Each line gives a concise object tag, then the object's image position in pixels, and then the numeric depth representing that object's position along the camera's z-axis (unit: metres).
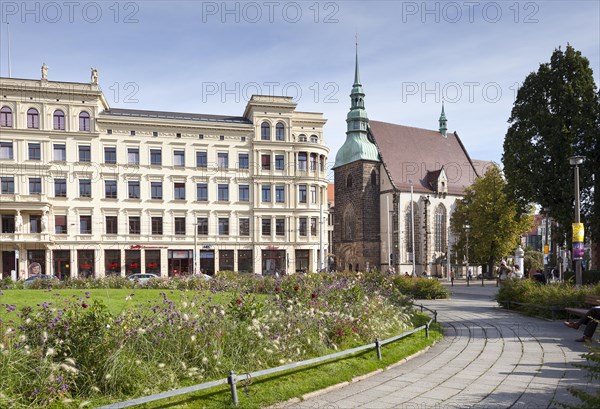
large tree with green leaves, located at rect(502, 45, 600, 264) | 31.44
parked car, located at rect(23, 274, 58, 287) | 27.91
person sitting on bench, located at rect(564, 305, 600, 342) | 12.12
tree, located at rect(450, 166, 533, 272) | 50.81
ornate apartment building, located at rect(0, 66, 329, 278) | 43.19
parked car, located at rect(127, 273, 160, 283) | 33.22
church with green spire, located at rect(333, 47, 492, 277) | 63.91
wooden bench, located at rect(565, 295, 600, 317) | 14.67
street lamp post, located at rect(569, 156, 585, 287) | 20.16
